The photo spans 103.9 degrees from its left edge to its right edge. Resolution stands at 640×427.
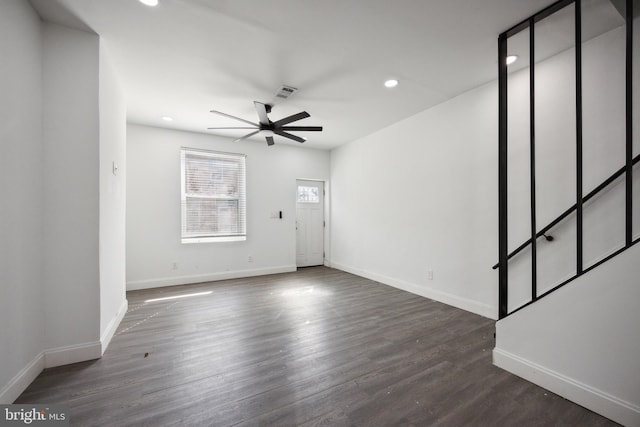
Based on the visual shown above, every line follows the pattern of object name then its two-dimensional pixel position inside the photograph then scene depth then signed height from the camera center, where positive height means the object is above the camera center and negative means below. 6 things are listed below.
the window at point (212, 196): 4.79 +0.35
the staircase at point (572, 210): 1.59 +0.02
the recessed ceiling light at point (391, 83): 3.03 +1.60
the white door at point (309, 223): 6.20 -0.25
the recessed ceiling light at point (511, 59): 2.61 +1.63
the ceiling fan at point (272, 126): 3.08 +1.20
